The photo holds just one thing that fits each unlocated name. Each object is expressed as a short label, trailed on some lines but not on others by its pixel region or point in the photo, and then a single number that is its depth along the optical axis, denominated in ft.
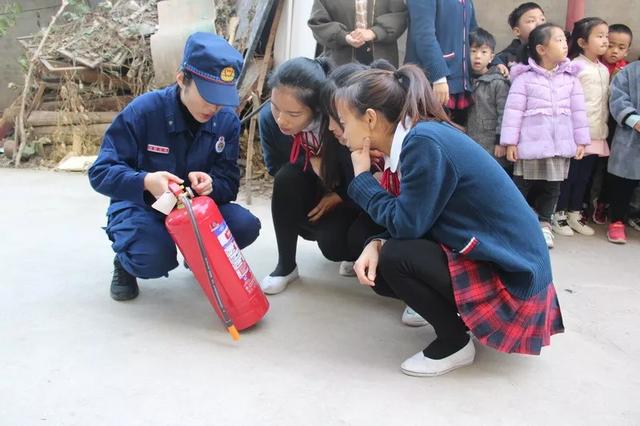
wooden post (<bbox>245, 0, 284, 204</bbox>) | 13.06
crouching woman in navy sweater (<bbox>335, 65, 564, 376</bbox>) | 5.58
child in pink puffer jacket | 10.27
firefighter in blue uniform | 6.73
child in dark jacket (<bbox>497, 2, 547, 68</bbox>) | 11.26
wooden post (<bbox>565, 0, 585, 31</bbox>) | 11.96
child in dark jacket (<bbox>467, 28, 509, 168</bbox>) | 10.81
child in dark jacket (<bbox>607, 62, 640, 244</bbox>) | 10.54
